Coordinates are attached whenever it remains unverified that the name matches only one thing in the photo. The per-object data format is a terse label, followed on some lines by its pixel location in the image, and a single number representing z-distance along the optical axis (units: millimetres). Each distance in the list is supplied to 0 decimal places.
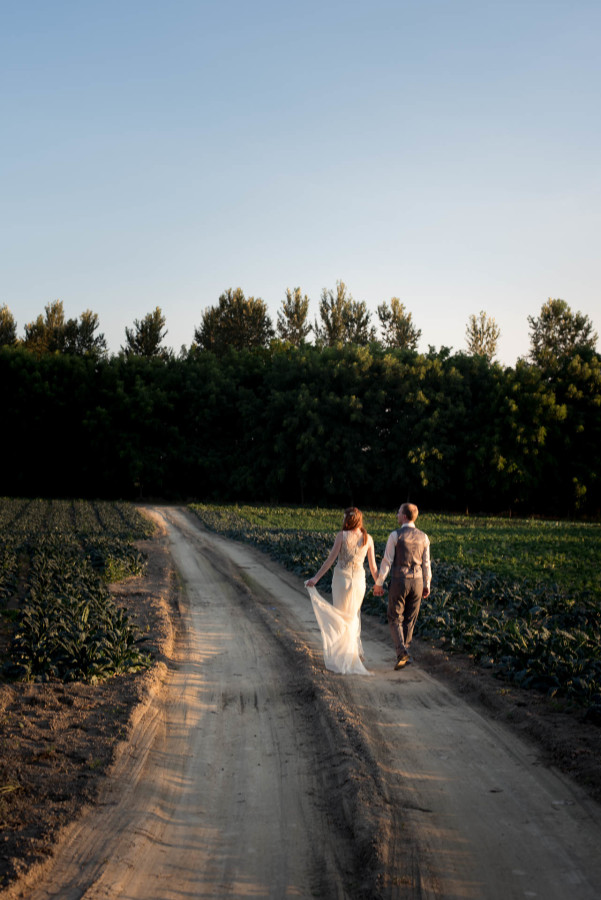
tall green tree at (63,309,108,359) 78750
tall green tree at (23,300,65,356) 77312
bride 9141
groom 9156
